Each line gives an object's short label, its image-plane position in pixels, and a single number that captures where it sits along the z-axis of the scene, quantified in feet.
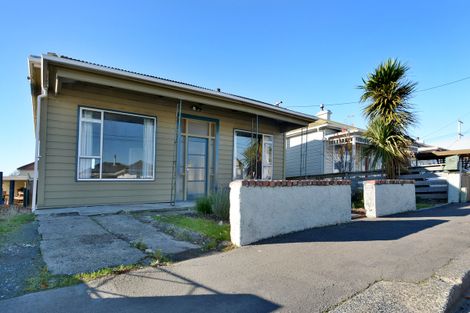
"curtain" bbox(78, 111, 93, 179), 24.02
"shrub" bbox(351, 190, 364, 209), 32.88
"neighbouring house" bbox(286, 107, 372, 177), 51.83
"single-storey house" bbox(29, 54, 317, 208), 22.39
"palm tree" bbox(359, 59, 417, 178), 33.65
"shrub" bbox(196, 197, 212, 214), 22.57
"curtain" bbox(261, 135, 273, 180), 37.06
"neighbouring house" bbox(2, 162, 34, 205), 39.72
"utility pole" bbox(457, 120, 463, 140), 122.95
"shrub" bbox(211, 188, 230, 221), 20.86
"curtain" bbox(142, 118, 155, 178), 27.43
